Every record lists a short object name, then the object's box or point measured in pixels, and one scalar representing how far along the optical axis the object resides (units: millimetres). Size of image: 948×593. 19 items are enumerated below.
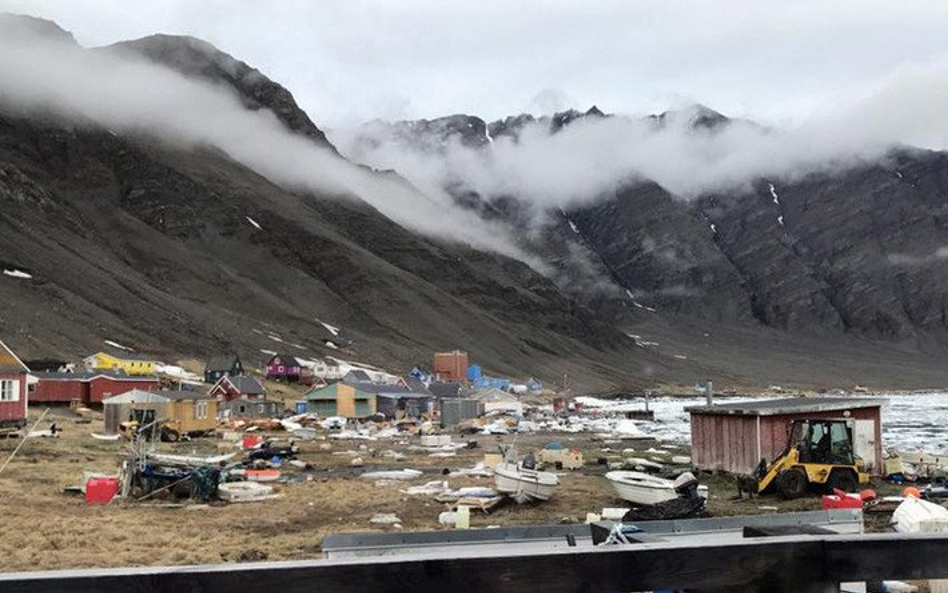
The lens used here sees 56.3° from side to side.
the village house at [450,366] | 169500
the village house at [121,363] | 102188
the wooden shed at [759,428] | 30750
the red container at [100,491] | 25016
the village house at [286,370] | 127688
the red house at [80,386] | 73375
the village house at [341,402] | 85375
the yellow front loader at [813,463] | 25881
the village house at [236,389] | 86938
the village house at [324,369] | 139375
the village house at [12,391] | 45594
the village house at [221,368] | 115375
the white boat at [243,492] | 26434
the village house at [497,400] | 104312
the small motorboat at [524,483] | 25109
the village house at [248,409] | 75438
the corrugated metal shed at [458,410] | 78938
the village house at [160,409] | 51281
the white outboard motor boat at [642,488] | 23906
